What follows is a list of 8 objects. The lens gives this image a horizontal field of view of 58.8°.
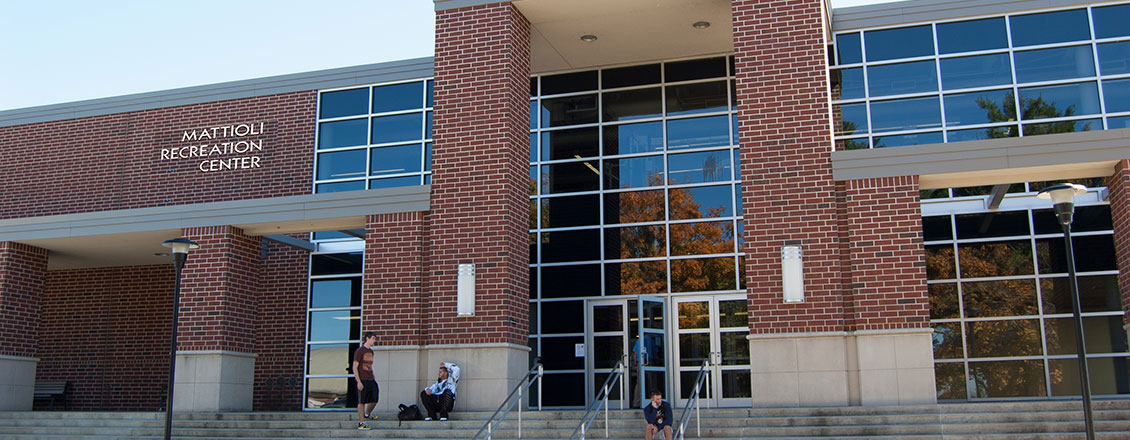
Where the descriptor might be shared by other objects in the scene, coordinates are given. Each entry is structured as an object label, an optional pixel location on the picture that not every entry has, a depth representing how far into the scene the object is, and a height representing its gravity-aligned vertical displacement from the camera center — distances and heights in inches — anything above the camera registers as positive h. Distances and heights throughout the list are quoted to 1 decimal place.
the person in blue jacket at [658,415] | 485.4 -18.4
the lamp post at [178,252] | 532.9 +68.8
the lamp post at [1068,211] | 411.5 +69.3
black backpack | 576.7 -19.4
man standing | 565.1 -0.4
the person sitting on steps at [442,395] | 577.9 -9.5
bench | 858.8 -6.5
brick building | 557.3 +107.7
